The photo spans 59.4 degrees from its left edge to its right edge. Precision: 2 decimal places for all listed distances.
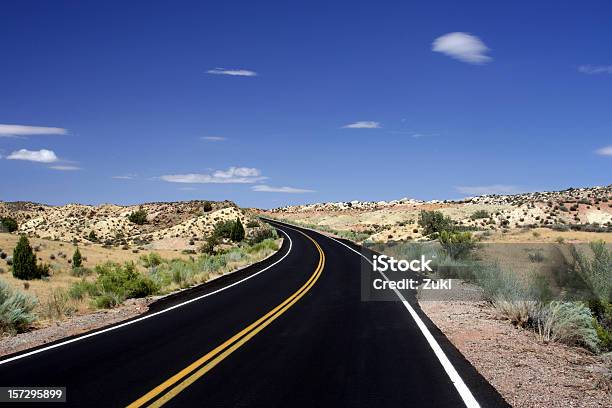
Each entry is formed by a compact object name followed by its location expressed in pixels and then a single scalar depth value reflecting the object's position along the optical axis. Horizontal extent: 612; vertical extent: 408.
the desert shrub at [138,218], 95.44
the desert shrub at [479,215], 74.25
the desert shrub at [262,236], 61.34
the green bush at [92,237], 79.09
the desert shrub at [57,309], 14.96
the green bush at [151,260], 39.64
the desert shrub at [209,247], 52.68
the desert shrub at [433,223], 54.76
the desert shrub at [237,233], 65.69
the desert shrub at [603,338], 9.63
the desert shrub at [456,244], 29.47
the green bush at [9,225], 66.20
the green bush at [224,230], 67.35
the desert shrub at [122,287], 17.67
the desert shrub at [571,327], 10.13
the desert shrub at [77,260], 38.75
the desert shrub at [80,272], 35.75
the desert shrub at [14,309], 12.82
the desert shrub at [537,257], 31.26
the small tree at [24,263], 31.91
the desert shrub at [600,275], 13.12
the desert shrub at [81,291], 17.84
